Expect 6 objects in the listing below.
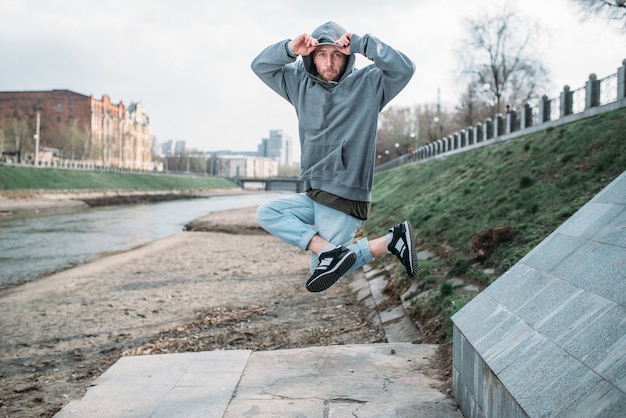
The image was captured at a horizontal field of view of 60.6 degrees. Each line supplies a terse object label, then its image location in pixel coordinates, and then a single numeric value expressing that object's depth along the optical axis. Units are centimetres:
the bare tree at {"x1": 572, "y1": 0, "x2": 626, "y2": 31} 1839
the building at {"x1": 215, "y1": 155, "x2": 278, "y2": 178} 16019
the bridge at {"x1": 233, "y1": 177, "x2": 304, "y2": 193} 11049
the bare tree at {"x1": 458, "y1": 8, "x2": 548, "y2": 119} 4069
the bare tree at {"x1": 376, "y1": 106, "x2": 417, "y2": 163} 7899
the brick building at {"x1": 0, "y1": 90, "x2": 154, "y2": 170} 6638
